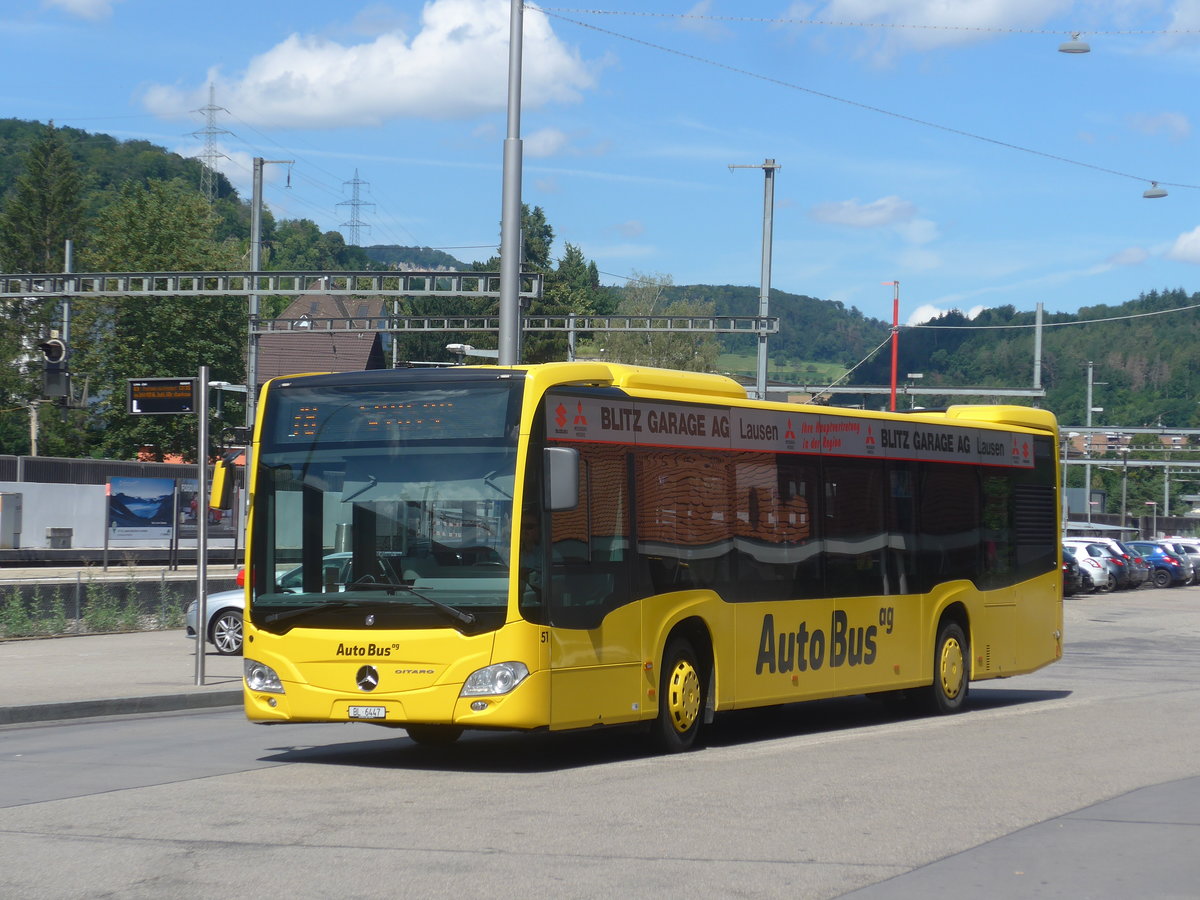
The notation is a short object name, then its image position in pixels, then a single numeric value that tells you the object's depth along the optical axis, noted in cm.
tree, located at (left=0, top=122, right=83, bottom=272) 10244
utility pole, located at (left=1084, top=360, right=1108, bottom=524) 9111
